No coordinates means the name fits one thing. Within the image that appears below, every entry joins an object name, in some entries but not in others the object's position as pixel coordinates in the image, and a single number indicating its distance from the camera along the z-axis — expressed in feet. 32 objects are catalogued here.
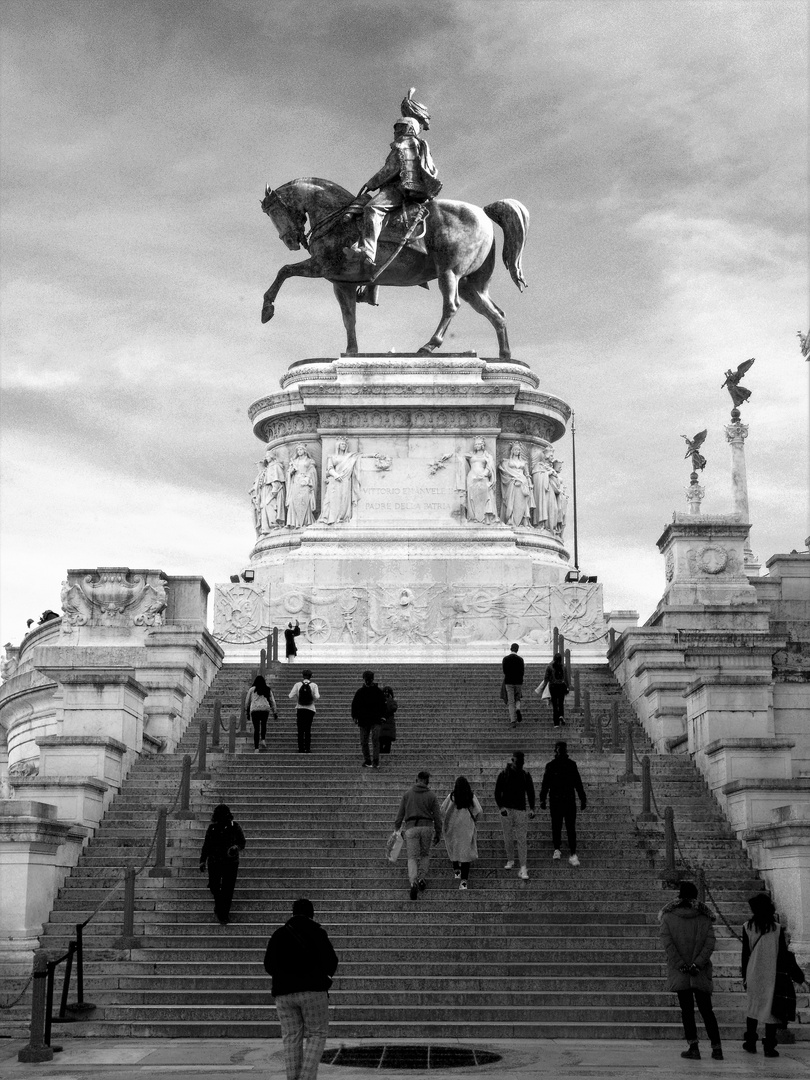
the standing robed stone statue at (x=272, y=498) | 127.11
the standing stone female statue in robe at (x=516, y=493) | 123.85
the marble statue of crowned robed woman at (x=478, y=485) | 122.01
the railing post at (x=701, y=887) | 58.25
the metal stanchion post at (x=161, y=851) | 62.49
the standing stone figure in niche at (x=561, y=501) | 127.65
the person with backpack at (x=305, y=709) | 77.66
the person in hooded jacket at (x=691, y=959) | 45.80
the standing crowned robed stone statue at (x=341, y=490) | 122.21
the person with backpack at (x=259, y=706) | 78.69
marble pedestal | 112.88
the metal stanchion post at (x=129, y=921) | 56.44
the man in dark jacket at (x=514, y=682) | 82.28
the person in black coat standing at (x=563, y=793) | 62.90
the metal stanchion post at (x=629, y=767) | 72.57
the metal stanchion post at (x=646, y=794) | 67.77
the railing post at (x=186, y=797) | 68.18
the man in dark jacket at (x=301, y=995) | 38.09
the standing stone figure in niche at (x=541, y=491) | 125.59
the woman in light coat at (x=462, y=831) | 60.90
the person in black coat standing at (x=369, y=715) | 74.43
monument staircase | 51.55
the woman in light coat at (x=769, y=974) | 46.60
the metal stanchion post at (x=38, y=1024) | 45.65
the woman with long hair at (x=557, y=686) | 82.74
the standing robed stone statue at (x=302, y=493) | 124.36
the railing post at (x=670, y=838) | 60.49
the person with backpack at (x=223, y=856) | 57.98
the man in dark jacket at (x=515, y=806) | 61.57
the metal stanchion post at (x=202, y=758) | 73.41
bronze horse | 126.72
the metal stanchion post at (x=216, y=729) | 79.82
